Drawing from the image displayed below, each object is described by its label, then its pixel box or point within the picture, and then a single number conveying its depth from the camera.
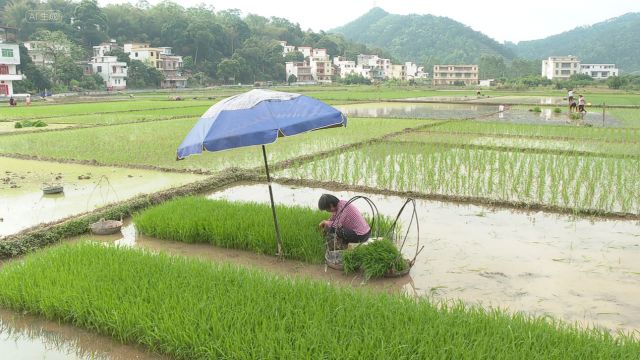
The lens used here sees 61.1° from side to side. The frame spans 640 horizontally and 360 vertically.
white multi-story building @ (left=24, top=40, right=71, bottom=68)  47.78
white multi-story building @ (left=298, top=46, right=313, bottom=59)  90.62
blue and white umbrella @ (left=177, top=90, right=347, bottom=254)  4.30
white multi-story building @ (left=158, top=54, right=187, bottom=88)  59.97
